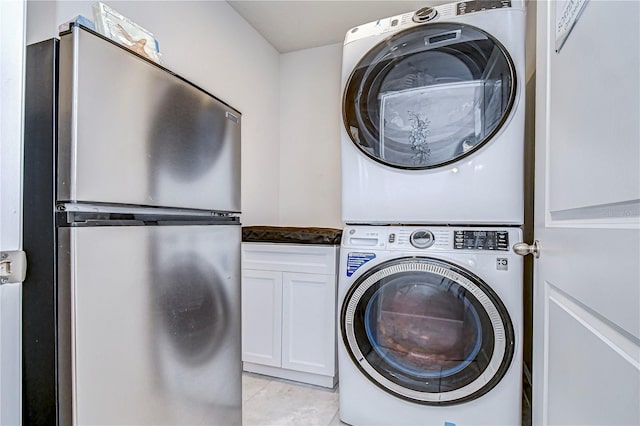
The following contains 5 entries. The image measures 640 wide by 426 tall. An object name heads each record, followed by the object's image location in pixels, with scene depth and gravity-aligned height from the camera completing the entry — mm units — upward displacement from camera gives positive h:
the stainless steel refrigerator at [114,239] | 695 -74
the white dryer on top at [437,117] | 1340 +401
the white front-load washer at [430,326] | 1302 -488
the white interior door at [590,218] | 472 -17
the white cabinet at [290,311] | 1864 -590
